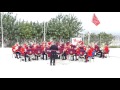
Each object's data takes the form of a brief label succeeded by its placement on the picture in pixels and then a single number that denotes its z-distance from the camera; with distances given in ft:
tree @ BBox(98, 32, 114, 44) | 123.36
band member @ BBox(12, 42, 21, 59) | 60.13
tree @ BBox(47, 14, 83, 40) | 123.34
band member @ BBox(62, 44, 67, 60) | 57.84
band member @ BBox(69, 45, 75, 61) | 56.01
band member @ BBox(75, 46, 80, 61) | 54.70
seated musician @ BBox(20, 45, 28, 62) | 54.90
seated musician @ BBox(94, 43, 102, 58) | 64.75
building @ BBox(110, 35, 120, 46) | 119.03
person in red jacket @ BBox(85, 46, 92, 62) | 53.06
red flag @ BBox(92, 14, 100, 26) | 60.08
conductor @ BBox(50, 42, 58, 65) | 47.39
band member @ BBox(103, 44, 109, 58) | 63.00
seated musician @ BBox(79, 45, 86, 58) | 54.46
